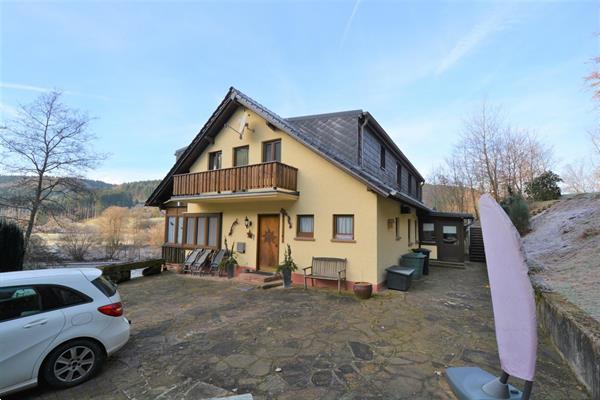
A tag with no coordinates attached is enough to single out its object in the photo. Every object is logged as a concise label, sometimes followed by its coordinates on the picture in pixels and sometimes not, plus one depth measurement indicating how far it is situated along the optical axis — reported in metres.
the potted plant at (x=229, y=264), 10.09
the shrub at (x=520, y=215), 15.00
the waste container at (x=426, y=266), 10.72
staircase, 14.81
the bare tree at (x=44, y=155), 14.18
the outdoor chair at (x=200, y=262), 10.96
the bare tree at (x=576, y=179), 23.52
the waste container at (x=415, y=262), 9.84
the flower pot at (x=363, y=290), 7.14
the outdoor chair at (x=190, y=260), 11.26
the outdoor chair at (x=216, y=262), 10.57
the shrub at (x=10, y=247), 8.91
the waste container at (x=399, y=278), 7.85
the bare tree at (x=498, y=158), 22.00
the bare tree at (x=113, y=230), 20.83
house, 8.17
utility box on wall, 10.45
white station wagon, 2.93
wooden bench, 7.96
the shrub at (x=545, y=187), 19.11
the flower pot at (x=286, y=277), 8.49
